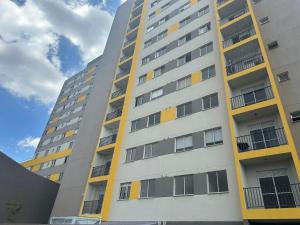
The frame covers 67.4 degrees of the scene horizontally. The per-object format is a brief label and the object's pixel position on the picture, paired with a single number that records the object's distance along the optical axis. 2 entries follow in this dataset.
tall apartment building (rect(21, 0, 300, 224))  15.48
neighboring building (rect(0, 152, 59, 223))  23.80
